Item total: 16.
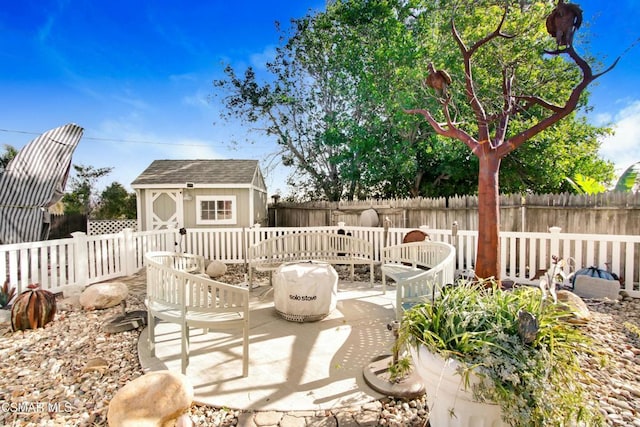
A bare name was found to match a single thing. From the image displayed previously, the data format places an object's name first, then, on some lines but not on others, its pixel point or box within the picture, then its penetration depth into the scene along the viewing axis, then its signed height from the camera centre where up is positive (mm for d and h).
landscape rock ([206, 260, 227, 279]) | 6121 -1300
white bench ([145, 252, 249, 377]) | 2297 -793
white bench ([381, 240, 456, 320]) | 2643 -722
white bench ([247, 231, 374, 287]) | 4906 -749
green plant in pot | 1277 -730
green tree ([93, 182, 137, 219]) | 14805 +259
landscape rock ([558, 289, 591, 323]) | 2980 -1058
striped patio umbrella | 5344 +501
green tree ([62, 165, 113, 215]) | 15688 +1043
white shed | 9328 +270
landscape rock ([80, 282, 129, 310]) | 3879 -1176
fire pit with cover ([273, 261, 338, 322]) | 3316 -984
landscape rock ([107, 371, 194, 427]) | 1609 -1107
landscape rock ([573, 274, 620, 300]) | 3967 -1140
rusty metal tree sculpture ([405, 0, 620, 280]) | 3348 +663
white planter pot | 1382 -938
